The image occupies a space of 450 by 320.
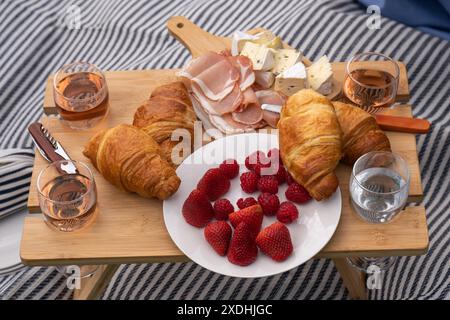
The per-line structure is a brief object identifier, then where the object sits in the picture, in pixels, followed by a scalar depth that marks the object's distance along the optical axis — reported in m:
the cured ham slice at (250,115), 1.72
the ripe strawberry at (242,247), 1.45
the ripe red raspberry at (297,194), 1.54
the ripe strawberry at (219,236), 1.48
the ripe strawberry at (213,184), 1.56
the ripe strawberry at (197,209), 1.52
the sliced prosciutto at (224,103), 1.73
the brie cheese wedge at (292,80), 1.70
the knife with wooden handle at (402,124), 1.70
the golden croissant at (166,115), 1.64
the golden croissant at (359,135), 1.60
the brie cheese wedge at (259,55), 1.75
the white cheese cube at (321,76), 1.73
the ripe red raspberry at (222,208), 1.53
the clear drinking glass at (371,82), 1.71
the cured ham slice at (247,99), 1.72
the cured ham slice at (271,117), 1.72
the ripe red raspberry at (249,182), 1.57
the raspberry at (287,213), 1.51
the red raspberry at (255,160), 1.61
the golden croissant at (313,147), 1.52
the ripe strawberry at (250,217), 1.49
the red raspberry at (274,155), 1.62
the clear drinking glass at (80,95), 1.71
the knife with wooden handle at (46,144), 1.69
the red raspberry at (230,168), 1.59
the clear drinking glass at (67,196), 1.53
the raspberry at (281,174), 1.59
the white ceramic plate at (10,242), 1.96
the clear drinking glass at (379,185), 1.52
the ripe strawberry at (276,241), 1.46
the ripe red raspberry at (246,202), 1.54
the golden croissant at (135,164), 1.54
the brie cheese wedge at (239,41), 1.83
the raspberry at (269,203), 1.53
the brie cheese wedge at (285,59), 1.77
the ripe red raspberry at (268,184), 1.56
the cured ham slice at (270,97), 1.74
